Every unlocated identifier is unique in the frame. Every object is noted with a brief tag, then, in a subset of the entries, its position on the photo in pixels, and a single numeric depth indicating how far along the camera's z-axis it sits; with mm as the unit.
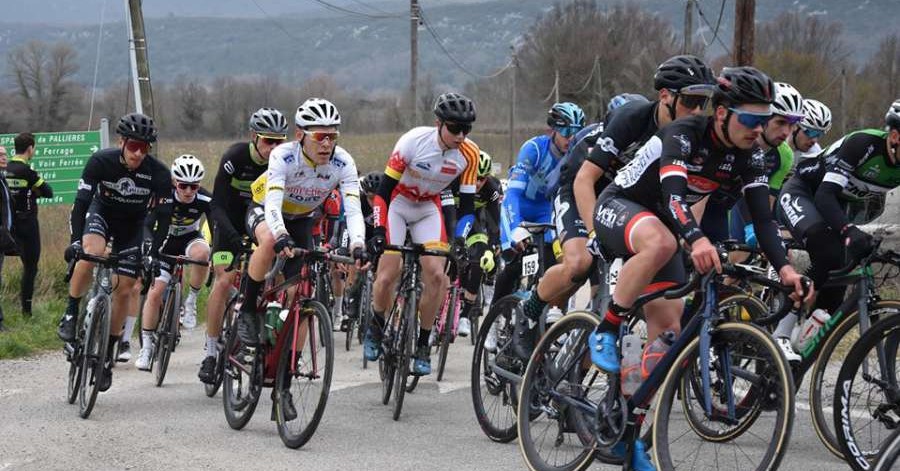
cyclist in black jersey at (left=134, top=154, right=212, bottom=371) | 11109
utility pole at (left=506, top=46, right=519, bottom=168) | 48031
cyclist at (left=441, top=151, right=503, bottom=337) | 9742
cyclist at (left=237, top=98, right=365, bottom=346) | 8094
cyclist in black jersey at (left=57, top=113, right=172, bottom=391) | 9602
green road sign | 24484
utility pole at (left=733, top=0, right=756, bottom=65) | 15719
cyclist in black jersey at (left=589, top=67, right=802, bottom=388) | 5516
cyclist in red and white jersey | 8906
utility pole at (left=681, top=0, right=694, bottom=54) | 40750
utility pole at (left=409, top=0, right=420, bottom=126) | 38053
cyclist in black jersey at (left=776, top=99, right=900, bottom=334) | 7234
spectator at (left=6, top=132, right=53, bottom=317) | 14398
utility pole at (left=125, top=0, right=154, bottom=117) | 21344
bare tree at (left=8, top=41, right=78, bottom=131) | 60406
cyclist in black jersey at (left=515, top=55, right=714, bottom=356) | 6543
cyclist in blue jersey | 9133
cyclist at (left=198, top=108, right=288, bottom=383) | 9578
